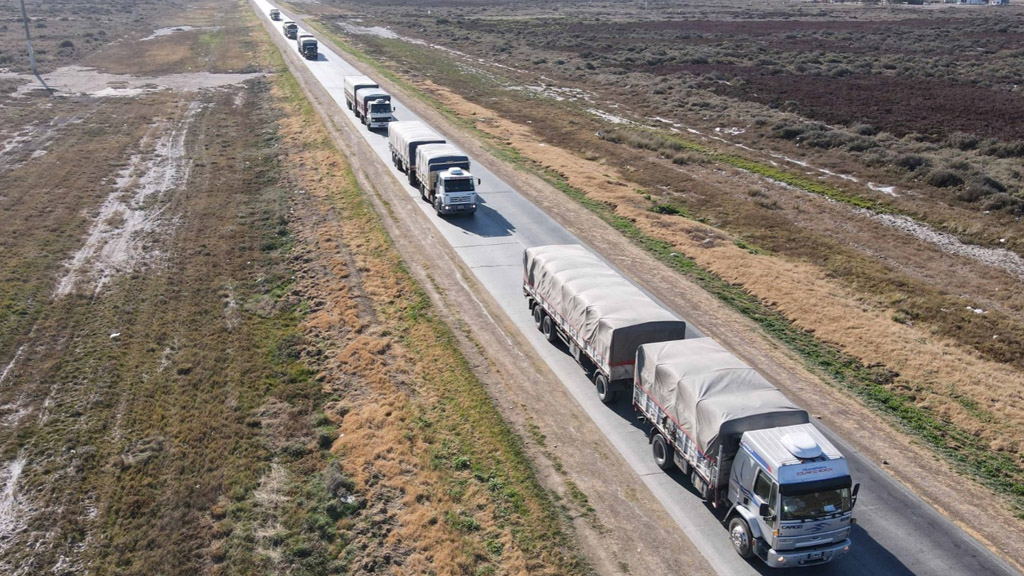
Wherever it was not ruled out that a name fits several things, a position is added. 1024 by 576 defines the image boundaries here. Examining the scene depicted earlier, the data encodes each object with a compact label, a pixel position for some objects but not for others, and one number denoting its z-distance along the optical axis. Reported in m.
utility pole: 81.88
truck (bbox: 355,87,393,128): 56.75
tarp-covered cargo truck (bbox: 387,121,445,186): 42.84
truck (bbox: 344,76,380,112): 60.66
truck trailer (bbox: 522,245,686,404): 21.25
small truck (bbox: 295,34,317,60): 94.56
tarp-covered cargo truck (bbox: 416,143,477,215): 37.59
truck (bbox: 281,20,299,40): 114.75
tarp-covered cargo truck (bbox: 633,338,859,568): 15.30
